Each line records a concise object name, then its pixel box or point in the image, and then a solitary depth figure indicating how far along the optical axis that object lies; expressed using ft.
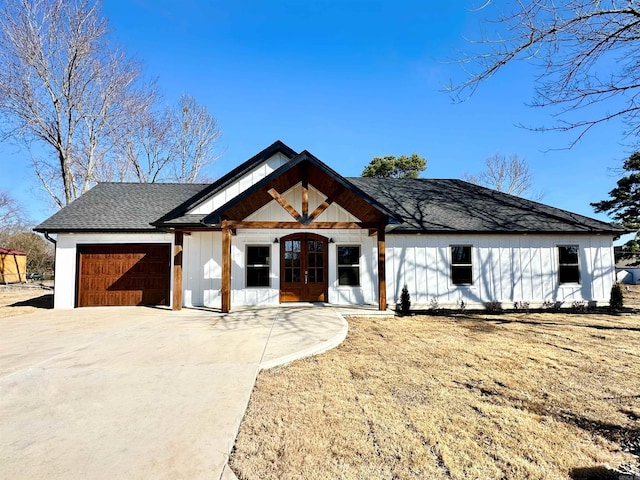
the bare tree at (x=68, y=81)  55.36
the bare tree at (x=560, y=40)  19.84
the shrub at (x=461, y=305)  37.76
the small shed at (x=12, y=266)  79.56
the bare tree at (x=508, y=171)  100.17
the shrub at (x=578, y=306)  37.76
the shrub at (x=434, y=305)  37.32
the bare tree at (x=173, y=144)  81.87
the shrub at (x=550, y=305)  38.65
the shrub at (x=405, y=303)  34.60
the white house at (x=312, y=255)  35.94
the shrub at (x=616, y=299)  37.40
